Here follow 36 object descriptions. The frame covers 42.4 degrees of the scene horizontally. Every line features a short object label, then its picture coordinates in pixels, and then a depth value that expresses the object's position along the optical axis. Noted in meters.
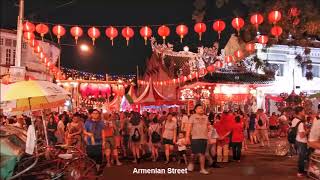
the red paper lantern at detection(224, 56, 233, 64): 26.45
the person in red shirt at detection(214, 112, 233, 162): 13.34
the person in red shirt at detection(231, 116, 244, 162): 13.39
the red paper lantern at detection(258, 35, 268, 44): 18.51
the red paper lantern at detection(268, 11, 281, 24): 12.23
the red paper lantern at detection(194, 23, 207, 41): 16.08
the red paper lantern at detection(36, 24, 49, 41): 16.67
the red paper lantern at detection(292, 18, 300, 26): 12.06
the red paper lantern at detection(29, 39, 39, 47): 19.88
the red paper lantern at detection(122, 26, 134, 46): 16.70
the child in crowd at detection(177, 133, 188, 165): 12.70
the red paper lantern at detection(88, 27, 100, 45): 16.52
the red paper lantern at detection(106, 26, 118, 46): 16.62
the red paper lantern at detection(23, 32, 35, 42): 17.96
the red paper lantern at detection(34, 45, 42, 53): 22.35
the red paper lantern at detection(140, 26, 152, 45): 16.48
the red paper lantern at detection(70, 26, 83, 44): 16.39
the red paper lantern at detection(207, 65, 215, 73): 27.28
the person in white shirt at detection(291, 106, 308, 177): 10.56
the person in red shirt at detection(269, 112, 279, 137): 24.33
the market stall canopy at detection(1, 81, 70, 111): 7.99
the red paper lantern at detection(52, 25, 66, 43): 16.43
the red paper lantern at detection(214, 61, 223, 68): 28.60
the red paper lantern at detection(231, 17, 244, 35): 14.73
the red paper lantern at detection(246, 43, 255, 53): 22.13
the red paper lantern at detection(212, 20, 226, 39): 15.81
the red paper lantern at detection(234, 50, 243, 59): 24.25
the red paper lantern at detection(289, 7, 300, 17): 11.36
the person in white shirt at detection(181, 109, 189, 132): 13.58
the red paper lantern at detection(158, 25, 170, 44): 16.38
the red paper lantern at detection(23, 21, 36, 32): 16.70
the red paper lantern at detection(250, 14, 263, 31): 12.55
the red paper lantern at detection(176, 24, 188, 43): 16.46
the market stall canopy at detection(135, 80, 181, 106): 23.78
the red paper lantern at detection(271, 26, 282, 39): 13.52
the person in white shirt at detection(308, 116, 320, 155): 9.41
